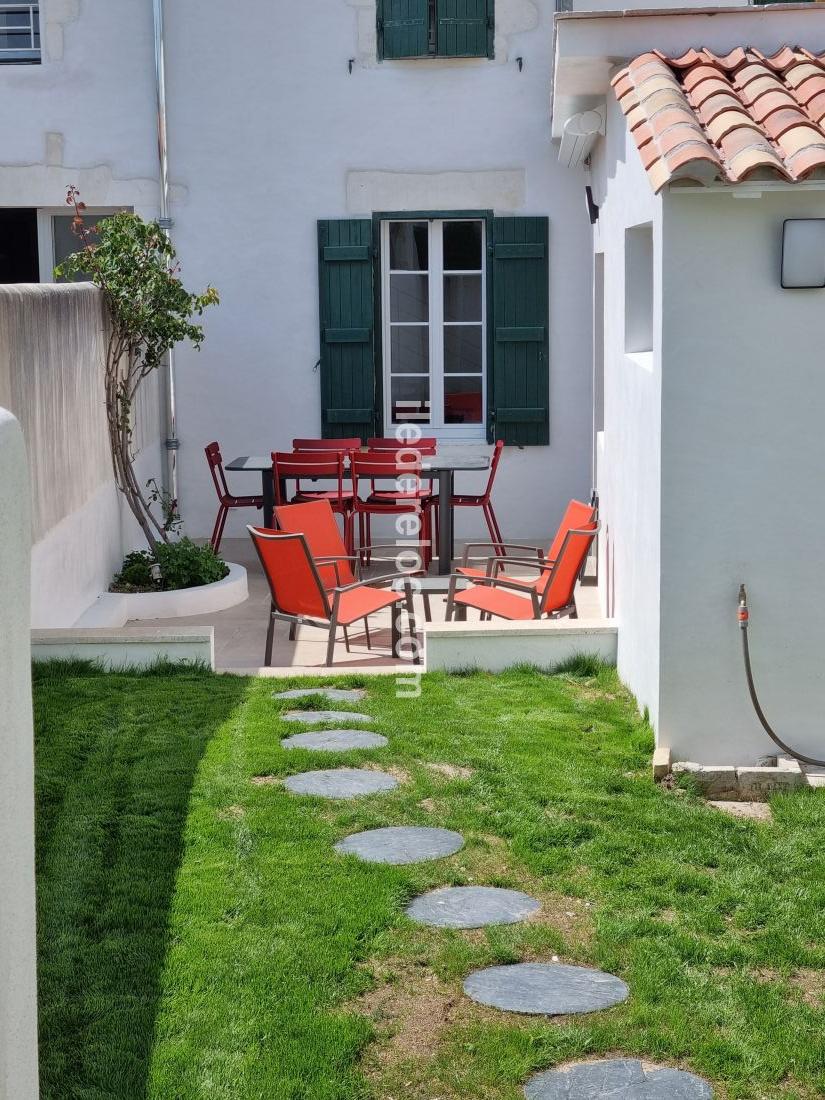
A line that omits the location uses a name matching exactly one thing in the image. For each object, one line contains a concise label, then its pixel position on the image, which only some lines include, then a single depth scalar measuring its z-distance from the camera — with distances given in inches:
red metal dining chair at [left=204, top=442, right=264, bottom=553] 410.0
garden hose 204.1
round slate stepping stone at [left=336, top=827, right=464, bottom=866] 173.8
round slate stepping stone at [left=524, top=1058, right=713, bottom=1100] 124.0
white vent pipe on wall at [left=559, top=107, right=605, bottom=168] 319.0
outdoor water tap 204.2
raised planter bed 323.0
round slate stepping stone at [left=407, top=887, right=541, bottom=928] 157.4
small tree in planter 346.6
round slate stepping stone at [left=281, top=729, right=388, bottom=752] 216.2
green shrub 350.6
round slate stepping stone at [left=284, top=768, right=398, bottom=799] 196.2
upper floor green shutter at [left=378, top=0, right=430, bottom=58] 430.9
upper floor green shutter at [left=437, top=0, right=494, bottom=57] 429.4
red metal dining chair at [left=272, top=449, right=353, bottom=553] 380.2
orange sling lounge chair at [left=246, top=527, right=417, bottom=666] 286.0
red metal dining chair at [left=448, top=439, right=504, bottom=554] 406.6
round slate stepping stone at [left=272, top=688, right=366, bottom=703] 245.9
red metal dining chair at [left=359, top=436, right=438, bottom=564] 390.3
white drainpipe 431.5
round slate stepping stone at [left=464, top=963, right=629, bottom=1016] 138.9
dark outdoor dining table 381.1
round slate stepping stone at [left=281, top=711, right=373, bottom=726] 231.6
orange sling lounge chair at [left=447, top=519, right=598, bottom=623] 282.8
